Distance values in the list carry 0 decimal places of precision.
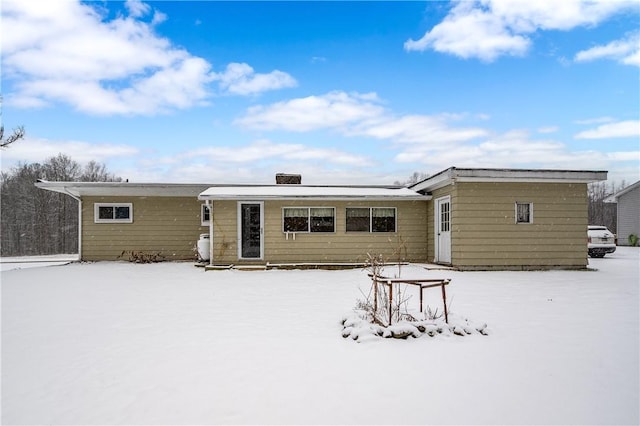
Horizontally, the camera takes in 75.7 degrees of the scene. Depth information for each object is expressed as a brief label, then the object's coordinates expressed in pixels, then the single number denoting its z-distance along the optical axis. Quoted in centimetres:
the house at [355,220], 1110
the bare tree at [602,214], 3991
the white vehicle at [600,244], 1595
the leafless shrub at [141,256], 1417
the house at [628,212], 2268
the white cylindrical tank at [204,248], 1321
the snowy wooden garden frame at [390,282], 502
